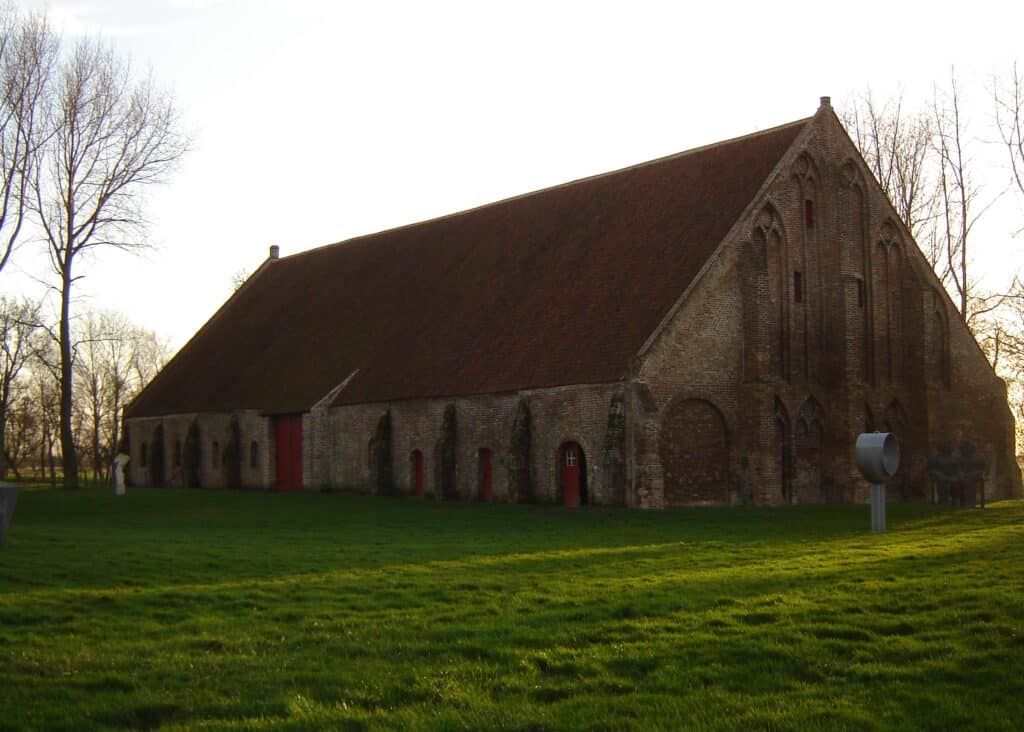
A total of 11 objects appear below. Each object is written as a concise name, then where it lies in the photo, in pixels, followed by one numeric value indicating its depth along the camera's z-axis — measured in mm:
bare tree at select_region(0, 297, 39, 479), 65562
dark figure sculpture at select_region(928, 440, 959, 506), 30875
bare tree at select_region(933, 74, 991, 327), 49594
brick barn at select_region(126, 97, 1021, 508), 33031
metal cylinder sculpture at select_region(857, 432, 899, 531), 23672
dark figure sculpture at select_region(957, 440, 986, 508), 30812
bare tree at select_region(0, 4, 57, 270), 40688
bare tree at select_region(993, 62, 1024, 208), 41156
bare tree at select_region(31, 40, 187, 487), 43062
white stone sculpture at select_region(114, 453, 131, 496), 43188
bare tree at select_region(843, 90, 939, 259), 52312
